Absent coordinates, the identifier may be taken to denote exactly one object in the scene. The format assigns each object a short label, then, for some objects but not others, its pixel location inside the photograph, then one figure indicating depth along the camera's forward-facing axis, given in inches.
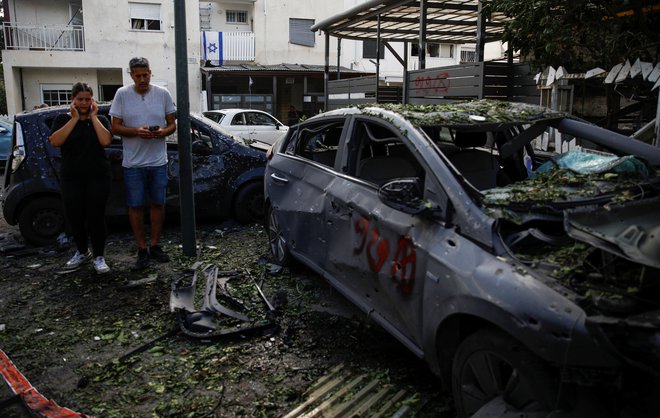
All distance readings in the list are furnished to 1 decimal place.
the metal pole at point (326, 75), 566.9
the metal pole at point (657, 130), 211.0
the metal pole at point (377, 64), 437.9
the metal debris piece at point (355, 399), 116.1
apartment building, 927.7
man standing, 202.4
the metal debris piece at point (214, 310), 154.3
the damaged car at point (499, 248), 81.0
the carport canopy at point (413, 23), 387.2
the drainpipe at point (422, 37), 362.0
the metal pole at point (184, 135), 213.0
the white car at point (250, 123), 578.2
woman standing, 197.0
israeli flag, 973.8
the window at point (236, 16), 1039.6
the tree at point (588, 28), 235.5
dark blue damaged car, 244.8
